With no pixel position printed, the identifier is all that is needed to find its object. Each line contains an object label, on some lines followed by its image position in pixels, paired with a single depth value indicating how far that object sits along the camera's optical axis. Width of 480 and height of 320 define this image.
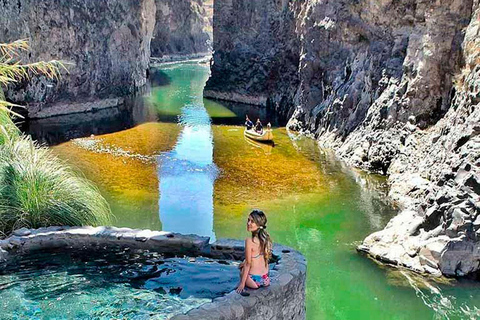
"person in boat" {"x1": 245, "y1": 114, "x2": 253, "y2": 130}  29.45
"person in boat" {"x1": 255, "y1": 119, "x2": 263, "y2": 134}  28.23
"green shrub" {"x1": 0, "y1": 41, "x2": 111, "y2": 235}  9.59
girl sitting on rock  6.46
